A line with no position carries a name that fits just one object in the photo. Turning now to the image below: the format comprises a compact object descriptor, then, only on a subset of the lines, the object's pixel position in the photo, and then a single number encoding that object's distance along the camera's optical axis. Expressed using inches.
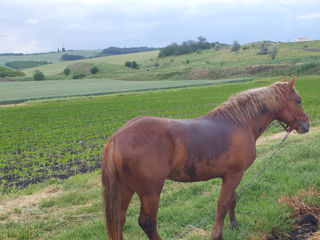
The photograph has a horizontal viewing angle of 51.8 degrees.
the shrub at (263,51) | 3492.6
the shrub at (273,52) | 3102.9
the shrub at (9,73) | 3299.7
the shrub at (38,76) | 3115.2
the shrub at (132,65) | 3914.9
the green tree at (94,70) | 3582.7
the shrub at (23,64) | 4867.1
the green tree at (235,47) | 4169.8
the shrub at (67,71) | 3572.8
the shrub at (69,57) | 6055.6
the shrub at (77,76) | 3326.8
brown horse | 147.9
